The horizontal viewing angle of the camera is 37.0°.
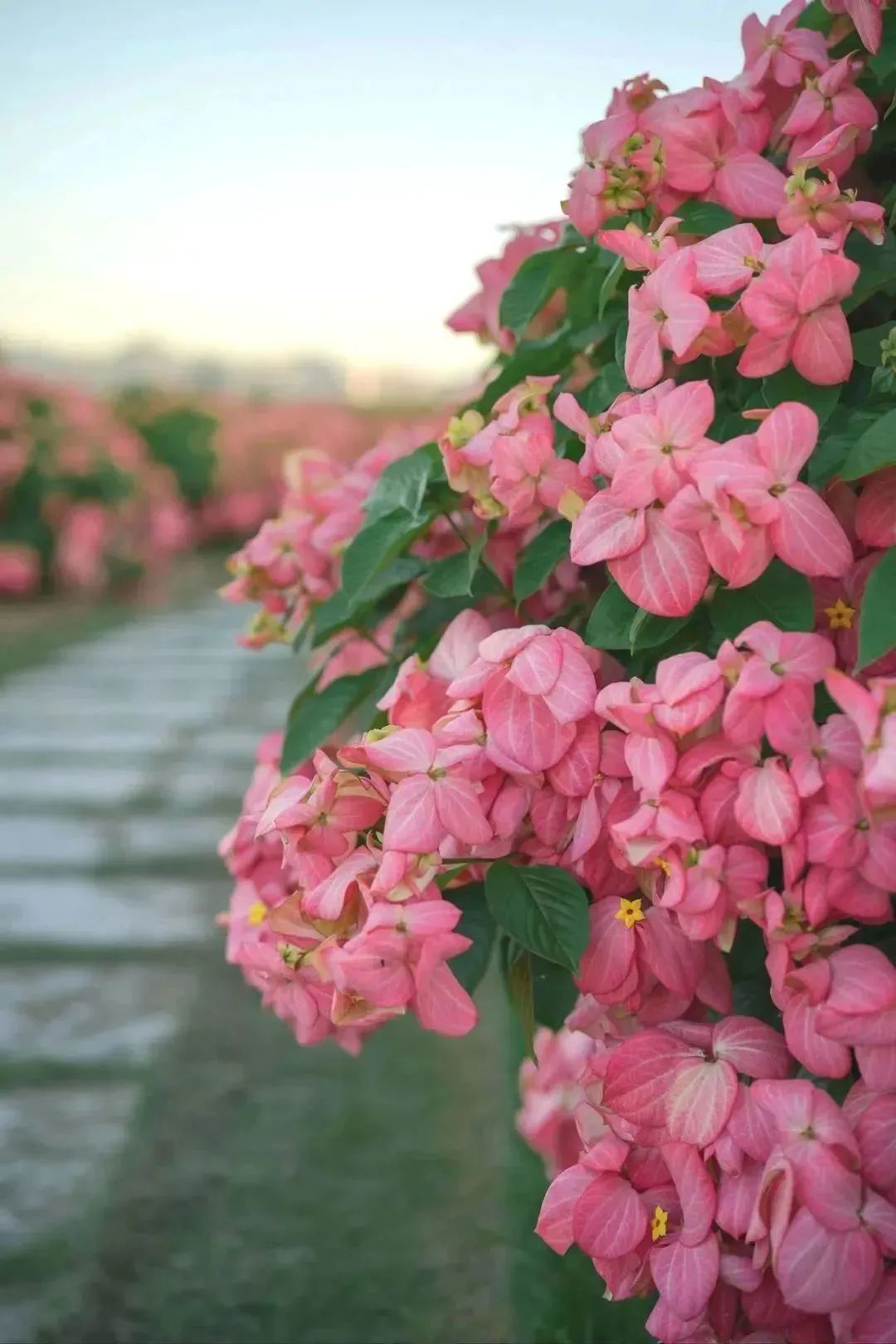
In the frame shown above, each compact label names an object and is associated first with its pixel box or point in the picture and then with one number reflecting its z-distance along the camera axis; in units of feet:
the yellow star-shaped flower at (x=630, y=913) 1.89
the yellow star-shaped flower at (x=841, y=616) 1.93
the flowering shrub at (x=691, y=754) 1.69
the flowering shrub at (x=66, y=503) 14.88
